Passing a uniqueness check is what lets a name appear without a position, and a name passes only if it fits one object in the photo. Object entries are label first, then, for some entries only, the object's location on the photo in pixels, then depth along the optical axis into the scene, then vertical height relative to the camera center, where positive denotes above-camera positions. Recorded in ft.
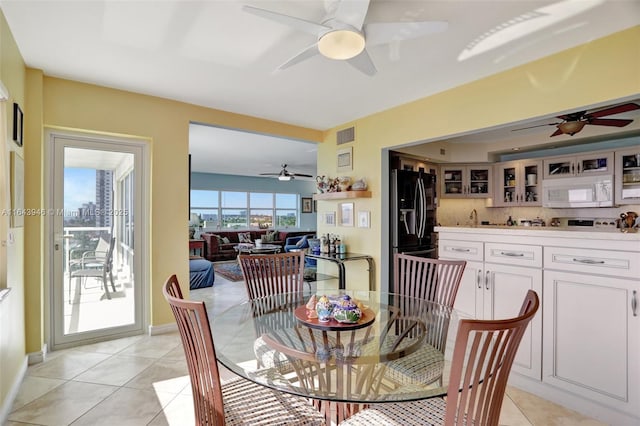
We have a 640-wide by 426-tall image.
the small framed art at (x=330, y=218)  15.50 -0.27
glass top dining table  4.23 -2.15
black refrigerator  13.73 -0.03
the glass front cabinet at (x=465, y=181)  18.80 +1.81
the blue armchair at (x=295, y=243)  28.31 -2.74
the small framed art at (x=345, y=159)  14.56 +2.39
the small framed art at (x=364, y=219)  13.78 -0.28
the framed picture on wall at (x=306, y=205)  38.40 +0.89
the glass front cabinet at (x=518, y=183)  17.21 +1.57
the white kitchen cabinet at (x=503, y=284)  7.99 -1.88
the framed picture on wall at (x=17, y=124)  7.70 +2.17
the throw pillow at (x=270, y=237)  30.71 -2.29
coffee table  25.21 -2.86
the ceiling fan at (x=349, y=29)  5.52 +3.27
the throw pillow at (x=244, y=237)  30.52 -2.30
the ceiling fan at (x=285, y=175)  26.42 +3.06
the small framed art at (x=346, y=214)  14.60 -0.07
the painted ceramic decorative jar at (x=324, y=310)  5.72 -1.70
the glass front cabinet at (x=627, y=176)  13.76 +1.55
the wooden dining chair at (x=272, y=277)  7.98 -1.71
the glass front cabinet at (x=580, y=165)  14.60 +2.23
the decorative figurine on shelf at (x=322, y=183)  15.15 +1.35
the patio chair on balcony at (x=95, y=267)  10.71 -1.79
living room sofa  28.71 -2.55
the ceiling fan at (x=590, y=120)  9.86 +3.00
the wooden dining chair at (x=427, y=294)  5.12 -2.02
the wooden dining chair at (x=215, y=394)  3.71 -2.47
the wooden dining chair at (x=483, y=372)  3.17 -1.67
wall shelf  13.56 +0.76
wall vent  14.37 +3.45
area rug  21.66 -4.25
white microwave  14.61 +0.96
